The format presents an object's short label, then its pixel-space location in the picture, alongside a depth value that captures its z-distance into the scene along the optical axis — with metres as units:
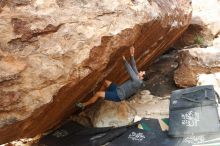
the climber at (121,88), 5.57
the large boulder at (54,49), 4.12
